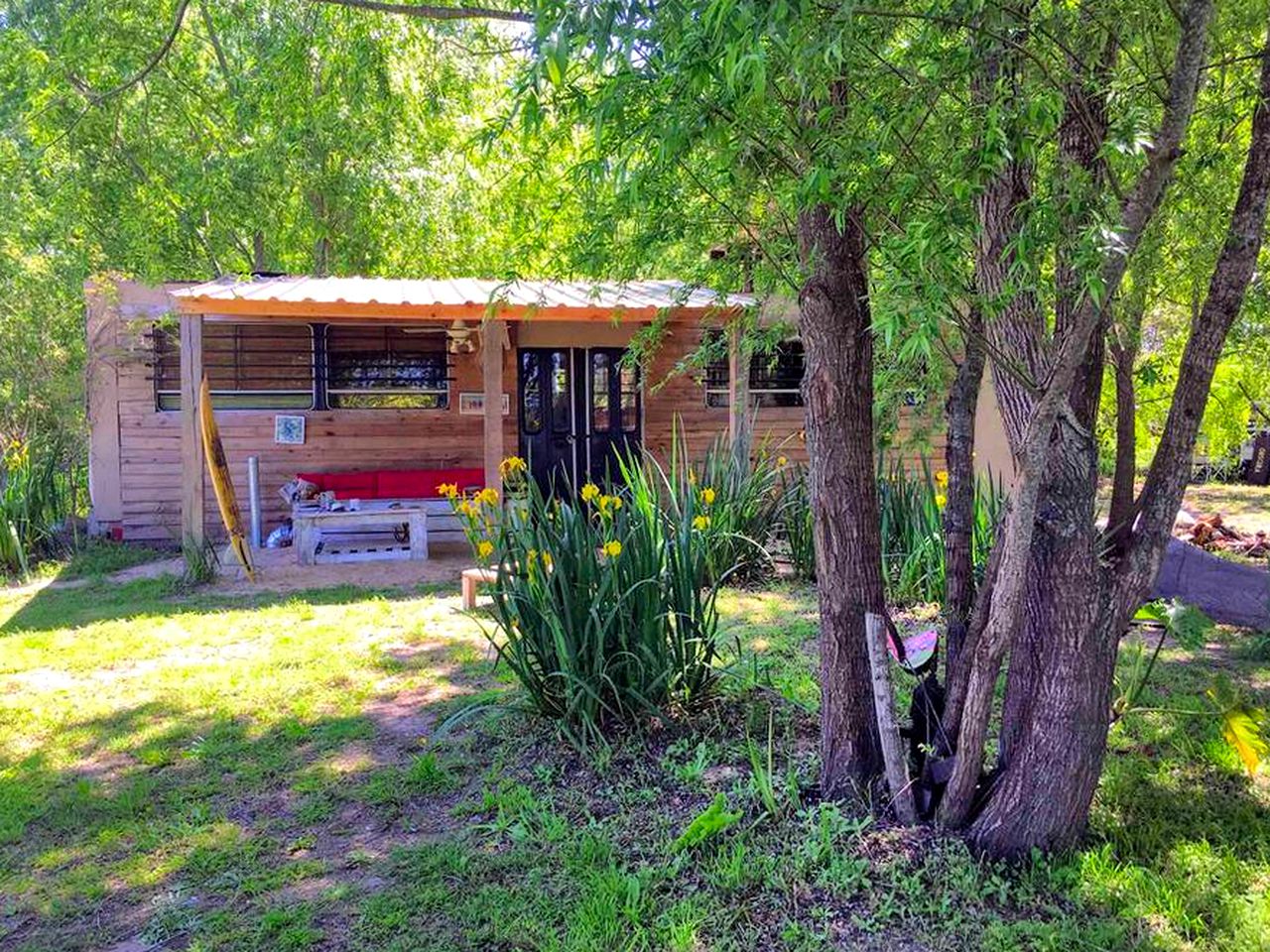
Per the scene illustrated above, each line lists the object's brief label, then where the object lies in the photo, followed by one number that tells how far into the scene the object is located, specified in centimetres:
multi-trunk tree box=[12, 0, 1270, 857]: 189
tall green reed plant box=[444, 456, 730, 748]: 356
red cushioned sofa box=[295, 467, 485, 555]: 997
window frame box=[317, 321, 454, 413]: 1022
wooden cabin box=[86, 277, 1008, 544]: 962
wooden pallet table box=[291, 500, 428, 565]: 859
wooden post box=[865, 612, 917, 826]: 276
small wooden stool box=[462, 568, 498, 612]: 585
